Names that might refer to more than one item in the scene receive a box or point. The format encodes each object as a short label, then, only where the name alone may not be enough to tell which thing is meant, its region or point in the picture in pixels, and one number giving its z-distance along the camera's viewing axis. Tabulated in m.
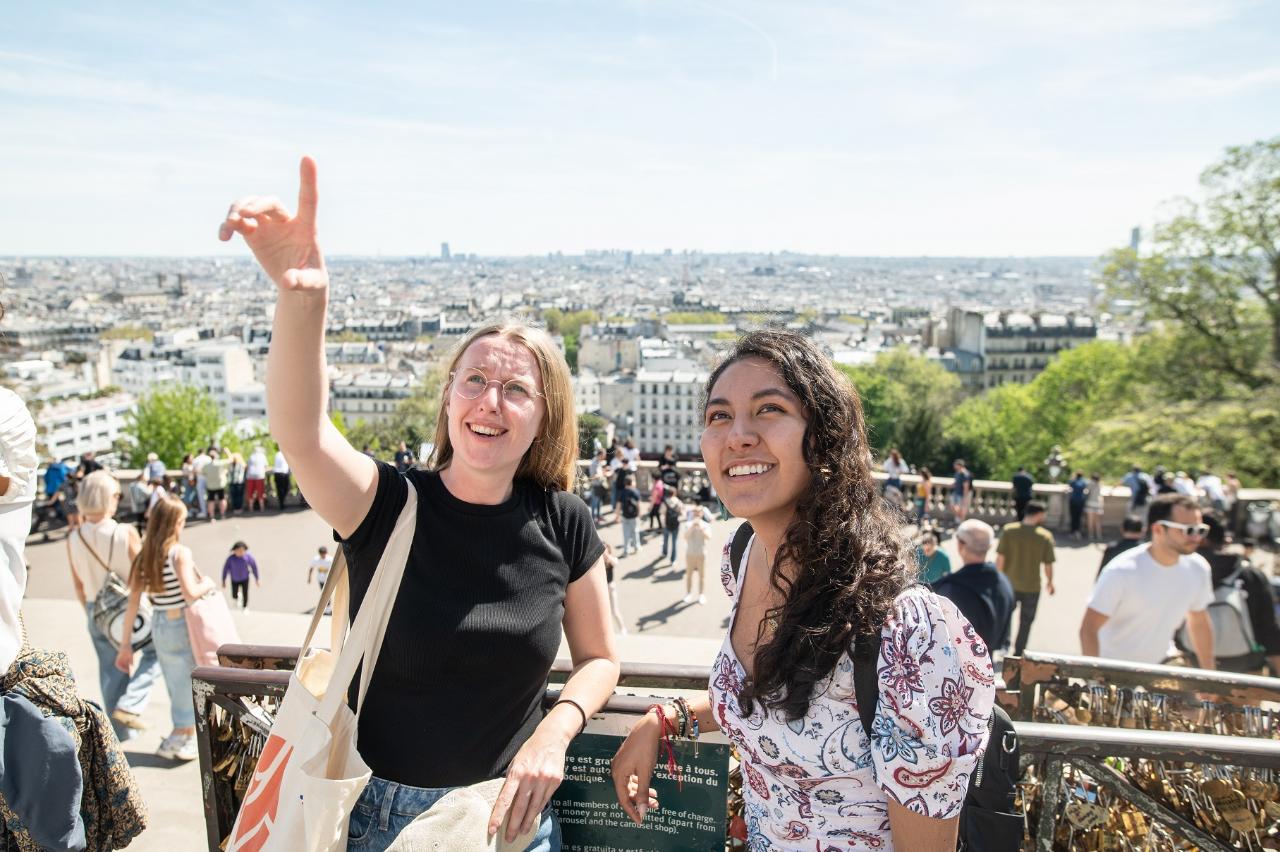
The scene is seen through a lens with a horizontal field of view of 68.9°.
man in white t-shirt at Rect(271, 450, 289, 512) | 14.60
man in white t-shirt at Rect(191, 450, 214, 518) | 14.14
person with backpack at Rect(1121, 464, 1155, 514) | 12.62
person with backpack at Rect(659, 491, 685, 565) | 12.13
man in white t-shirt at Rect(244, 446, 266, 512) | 14.38
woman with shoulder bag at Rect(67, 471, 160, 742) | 4.98
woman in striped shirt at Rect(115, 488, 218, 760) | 4.95
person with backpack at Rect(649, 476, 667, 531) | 13.76
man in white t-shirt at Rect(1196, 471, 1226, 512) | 11.27
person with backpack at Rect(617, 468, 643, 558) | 12.18
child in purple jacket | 9.21
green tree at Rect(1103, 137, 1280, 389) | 24.92
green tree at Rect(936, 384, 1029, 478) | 52.73
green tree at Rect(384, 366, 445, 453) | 46.19
